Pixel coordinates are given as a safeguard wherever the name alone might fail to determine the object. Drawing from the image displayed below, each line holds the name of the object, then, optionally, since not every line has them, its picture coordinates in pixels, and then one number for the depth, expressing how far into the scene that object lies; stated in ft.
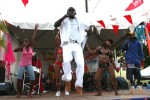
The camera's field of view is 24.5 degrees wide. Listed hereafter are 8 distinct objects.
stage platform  21.67
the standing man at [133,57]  29.27
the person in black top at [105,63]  27.86
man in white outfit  24.57
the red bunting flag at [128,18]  36.58
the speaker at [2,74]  34.95
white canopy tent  34.58
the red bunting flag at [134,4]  37.99
